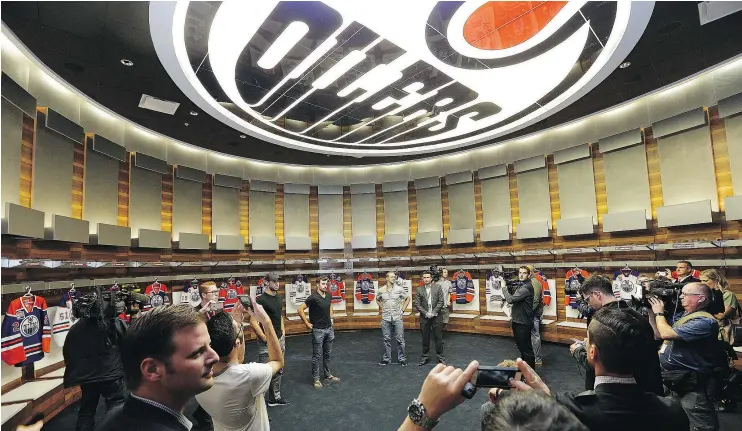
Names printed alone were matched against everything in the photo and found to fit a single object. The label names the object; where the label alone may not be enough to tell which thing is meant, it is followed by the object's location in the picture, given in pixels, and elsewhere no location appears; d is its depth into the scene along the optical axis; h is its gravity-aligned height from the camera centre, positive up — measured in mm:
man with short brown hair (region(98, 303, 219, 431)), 1087 -336
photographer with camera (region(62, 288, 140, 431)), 3326 -842
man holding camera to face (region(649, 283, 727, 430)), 2641 -838
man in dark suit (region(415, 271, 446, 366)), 6211 -1084
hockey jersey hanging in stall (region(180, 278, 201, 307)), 7809 -827
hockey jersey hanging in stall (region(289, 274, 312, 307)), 9617 -1036
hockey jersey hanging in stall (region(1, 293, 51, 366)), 4152 -823
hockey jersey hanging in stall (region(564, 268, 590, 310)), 7302 -739
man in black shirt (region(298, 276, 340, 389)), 5301 -1044
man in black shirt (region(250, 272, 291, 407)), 4594 -916
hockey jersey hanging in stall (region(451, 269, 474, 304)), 9094 -1110
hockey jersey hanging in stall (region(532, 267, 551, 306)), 7910 -1038
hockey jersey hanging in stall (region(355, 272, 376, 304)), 9969 -1146
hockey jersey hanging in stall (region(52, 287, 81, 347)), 5004 -795
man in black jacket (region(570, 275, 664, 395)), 1473 -474
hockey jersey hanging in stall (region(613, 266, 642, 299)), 6789 -832
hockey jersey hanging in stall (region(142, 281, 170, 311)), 7052 -720
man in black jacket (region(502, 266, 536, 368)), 5133 -1036
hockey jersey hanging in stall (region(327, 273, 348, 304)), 9883 -1057
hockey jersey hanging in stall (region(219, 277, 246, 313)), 8398 -901
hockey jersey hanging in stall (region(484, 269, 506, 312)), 8542 -1068
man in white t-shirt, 1854 -640
